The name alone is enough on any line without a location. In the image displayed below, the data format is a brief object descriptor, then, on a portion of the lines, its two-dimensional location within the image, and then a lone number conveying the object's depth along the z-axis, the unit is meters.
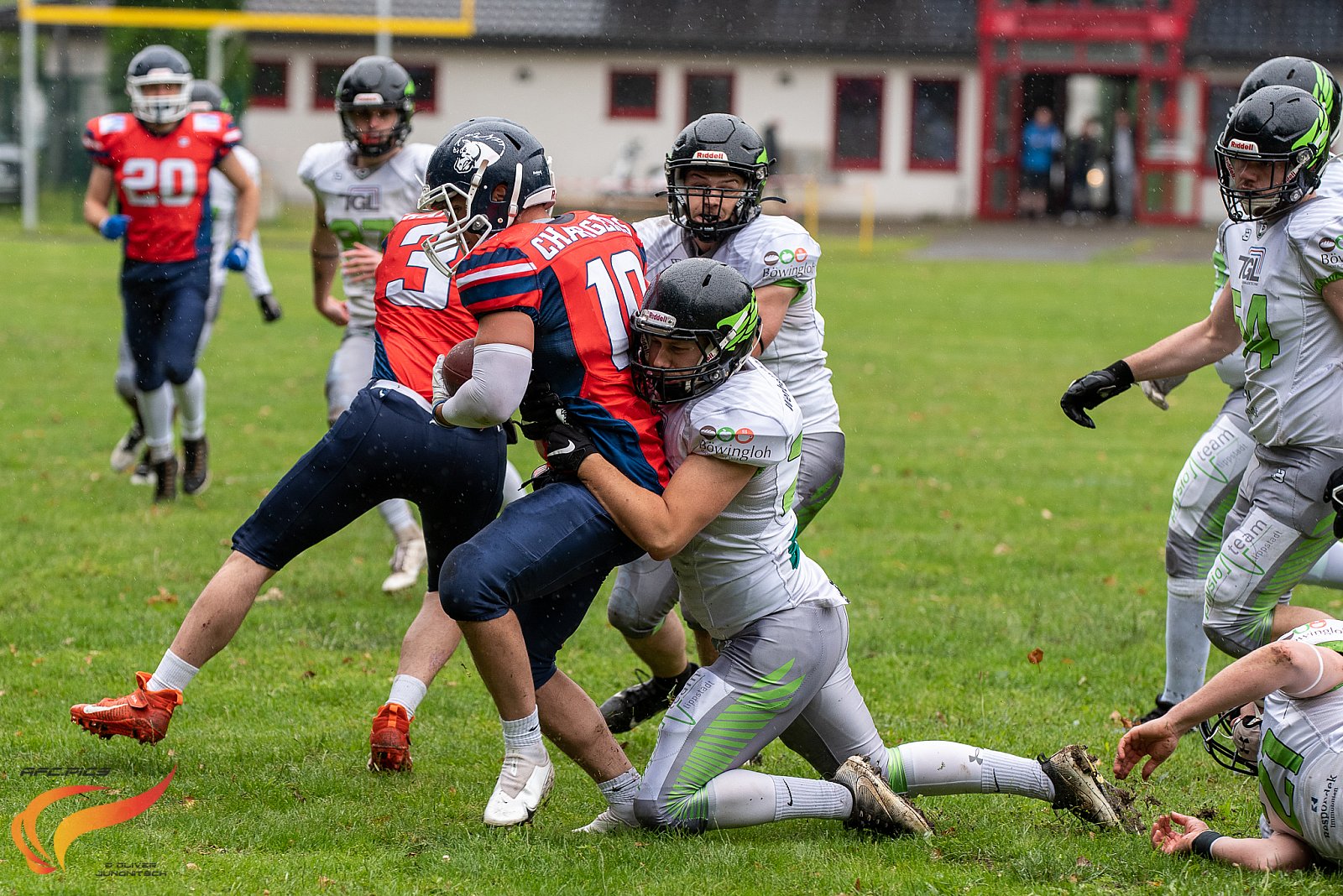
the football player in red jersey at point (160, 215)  16.80
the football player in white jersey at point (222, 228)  18.37
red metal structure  62.19
